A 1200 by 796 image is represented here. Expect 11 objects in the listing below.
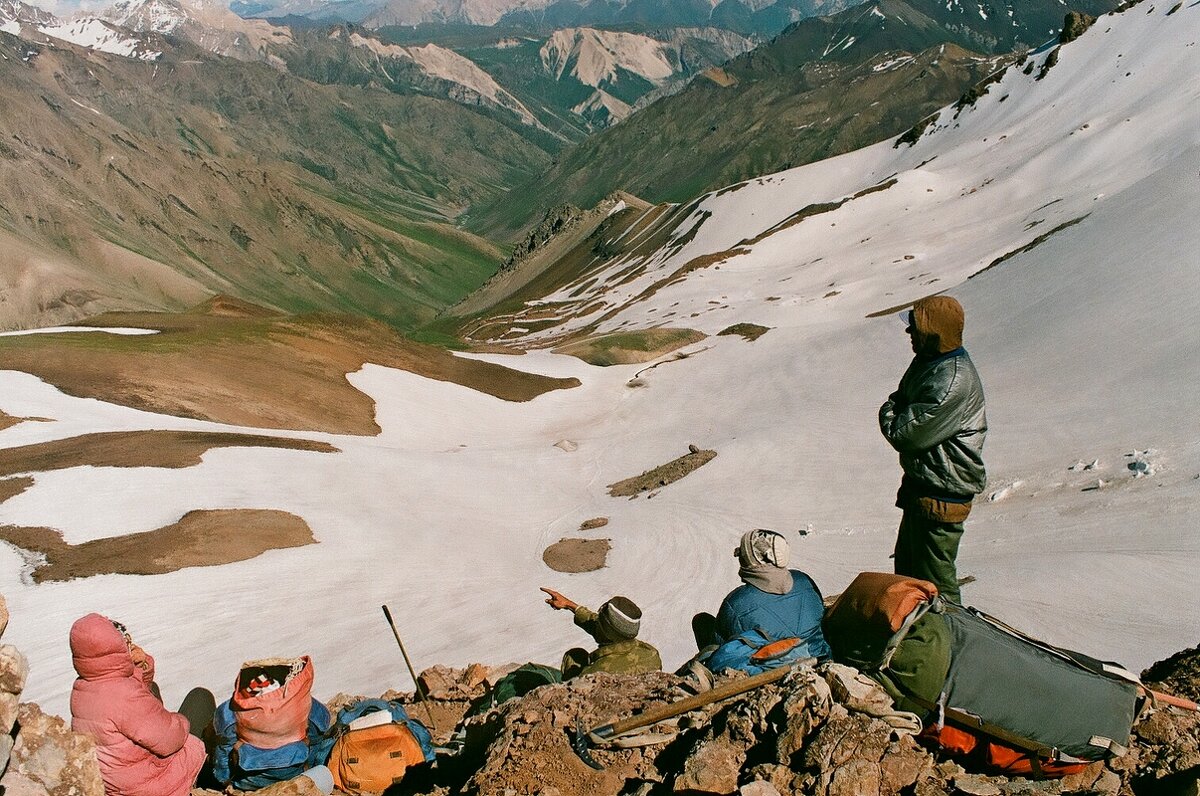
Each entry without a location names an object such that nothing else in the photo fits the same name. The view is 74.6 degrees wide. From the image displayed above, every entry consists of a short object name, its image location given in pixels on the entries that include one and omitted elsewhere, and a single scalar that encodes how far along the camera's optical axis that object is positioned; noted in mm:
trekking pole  11250
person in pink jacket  7359
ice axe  7242
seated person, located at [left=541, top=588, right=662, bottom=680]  10594
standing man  9188
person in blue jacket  8430
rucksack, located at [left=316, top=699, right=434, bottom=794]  8664
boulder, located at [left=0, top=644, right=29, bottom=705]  6414
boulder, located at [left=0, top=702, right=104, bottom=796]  6539
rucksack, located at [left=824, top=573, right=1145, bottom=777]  6629
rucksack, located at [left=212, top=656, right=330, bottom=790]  8477
